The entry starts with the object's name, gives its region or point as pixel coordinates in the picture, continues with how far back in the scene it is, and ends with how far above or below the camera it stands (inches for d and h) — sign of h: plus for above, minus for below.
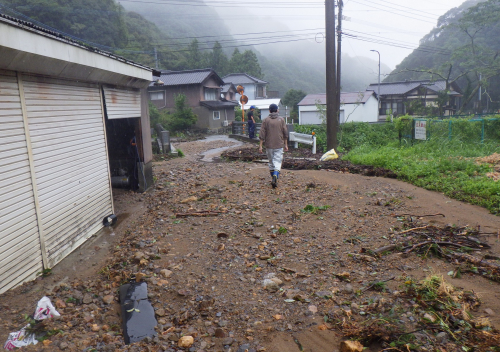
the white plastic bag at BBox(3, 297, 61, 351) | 125.6 -69.6
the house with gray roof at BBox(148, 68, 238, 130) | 1366.9 +89.2
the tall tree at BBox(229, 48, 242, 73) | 2214.6 +313.9
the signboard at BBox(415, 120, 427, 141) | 545.0 -30.0
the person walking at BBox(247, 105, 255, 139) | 842.5 -22.0
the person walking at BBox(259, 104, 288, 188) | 333.1 -19.7
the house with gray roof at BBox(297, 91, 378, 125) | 1481.3 +15.3
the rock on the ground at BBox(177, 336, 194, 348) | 126.6 -72.8
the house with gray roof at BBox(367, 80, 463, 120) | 1547.7 +52.5
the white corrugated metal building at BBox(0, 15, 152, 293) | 166.7 -10.3
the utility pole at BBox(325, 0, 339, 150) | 499.0 +48.3
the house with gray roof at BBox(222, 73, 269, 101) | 1979.6 +167.3
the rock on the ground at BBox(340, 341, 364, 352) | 116.8 -71.1
